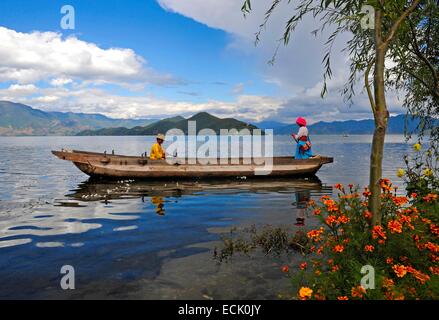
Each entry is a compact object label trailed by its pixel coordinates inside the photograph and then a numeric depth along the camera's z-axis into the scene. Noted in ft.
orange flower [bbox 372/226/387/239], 14.03
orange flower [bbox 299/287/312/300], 11.48
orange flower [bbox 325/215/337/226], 15.26
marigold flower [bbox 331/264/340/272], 14.77
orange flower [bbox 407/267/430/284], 12.09
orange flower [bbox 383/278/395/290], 12.05
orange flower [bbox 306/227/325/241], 15.68
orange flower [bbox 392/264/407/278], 12.10
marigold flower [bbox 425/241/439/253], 13.23
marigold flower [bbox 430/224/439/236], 14.71
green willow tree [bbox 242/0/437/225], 15.30
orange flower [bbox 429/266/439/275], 12.88
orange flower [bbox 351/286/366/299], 12.03
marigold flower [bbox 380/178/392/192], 15.96
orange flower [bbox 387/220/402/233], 13.66
